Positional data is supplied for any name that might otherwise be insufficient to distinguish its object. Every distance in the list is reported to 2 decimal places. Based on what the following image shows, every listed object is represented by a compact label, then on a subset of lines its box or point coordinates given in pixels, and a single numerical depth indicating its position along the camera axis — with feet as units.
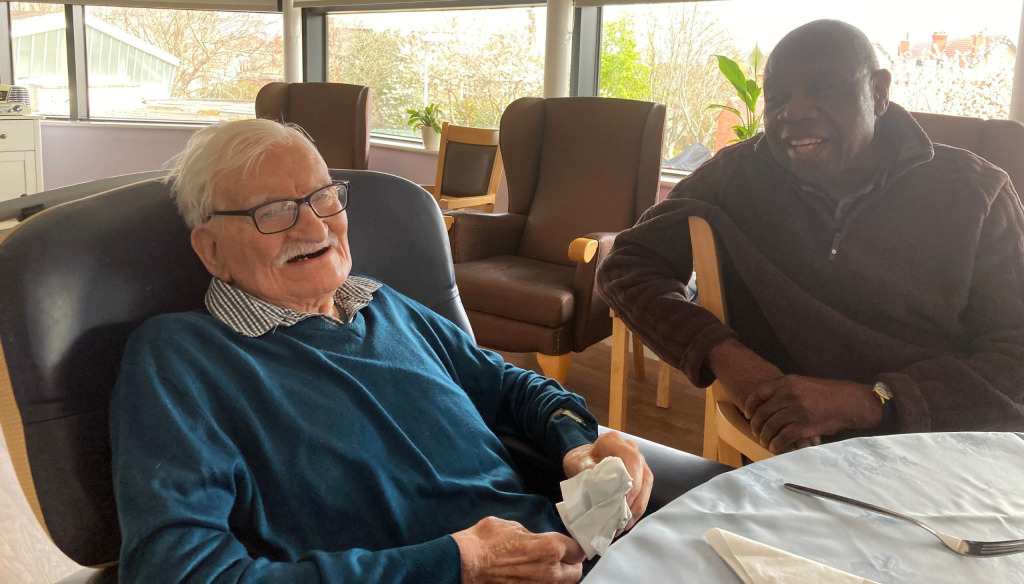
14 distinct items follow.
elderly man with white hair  2.95
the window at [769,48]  10.36
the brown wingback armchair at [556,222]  8.73
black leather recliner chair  2.96
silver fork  2.34
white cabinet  16.34
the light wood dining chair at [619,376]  8.38
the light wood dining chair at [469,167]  13.04
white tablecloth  2.26
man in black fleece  4.50
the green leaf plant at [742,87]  10.25
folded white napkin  2.16
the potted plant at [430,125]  16.14
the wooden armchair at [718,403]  4.96
